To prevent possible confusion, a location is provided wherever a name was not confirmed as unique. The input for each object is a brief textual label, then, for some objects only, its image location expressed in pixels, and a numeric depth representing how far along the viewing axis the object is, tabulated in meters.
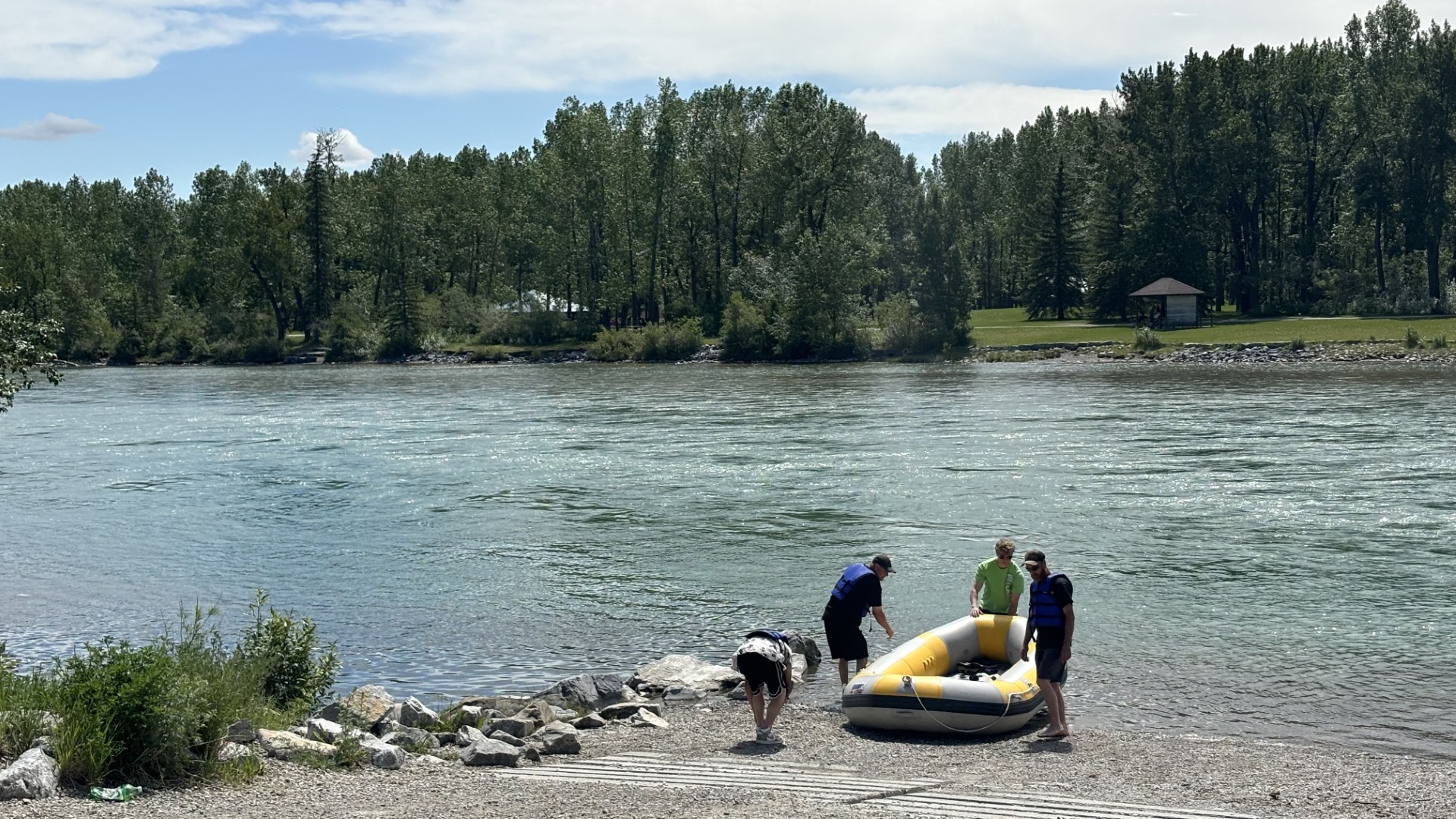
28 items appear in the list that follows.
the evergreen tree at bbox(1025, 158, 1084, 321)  95.25
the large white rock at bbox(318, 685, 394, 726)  13.70
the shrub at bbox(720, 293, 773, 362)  85.12
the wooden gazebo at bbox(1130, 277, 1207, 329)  83.00
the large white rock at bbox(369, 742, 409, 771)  11.84
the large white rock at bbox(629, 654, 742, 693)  15.79
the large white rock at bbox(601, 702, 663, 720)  14.56
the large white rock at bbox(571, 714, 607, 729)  14.03
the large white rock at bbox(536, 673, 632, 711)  14.87
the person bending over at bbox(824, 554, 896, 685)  15.10
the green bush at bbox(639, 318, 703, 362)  89.25
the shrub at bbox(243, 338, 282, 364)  99.06
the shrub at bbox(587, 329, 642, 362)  90.19
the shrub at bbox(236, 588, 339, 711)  14.42
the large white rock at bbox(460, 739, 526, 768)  12.16
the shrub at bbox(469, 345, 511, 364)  93.00
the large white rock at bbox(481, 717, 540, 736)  13.30
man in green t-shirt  15.80
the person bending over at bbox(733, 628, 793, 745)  13.12
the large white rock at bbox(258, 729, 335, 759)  11.80
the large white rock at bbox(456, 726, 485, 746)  12.67
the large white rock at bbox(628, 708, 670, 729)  14.22
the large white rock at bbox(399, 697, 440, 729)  13.66
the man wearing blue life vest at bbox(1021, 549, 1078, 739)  13.32
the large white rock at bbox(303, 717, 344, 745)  12.59
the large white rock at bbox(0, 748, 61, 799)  10.05
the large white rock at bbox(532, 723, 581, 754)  12.84
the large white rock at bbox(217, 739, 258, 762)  11.39
